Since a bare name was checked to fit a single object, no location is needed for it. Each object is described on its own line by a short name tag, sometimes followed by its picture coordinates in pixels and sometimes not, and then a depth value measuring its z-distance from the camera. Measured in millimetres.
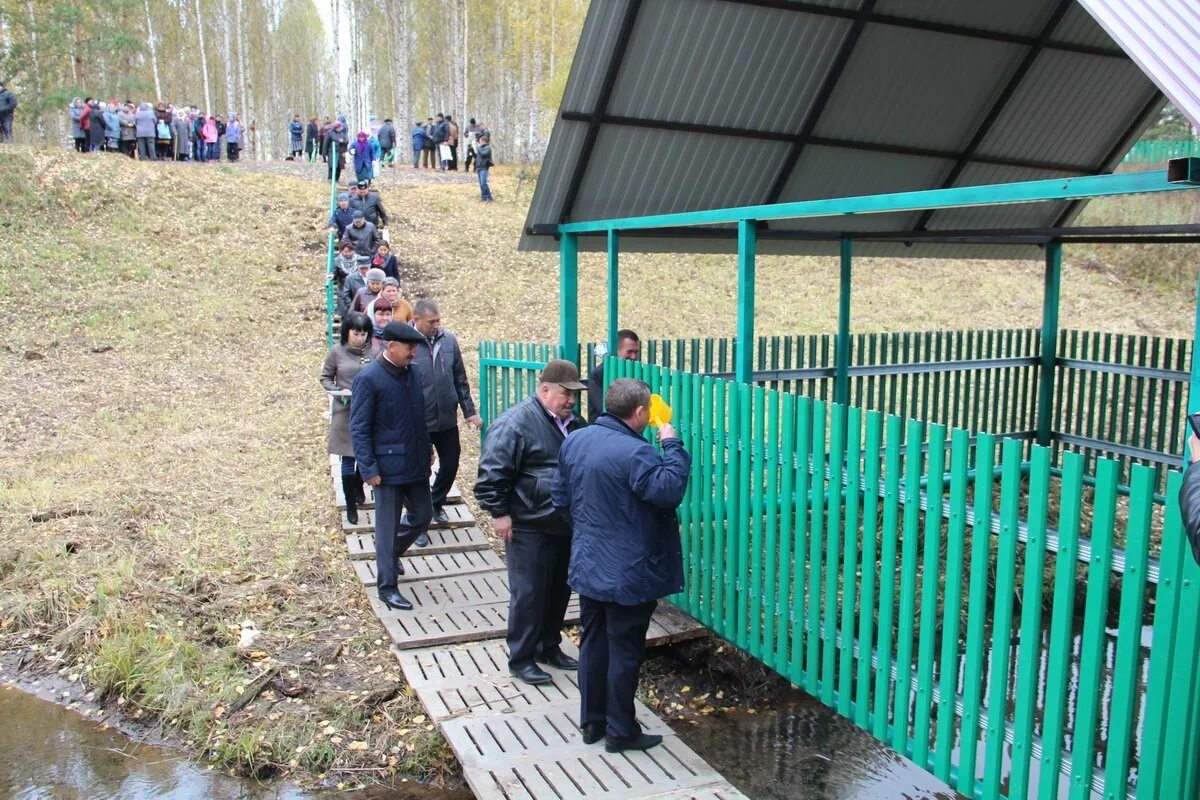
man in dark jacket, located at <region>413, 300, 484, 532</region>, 7062
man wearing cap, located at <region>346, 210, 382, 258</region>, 14570
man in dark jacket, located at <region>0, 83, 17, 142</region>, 21022
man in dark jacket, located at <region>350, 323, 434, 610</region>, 5941
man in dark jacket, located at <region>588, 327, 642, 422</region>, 6562
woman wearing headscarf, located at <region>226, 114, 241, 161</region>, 27203
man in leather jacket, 4871
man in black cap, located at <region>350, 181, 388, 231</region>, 15523
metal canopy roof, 6762
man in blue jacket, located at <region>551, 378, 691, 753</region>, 4145
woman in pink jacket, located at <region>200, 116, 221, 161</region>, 26531
